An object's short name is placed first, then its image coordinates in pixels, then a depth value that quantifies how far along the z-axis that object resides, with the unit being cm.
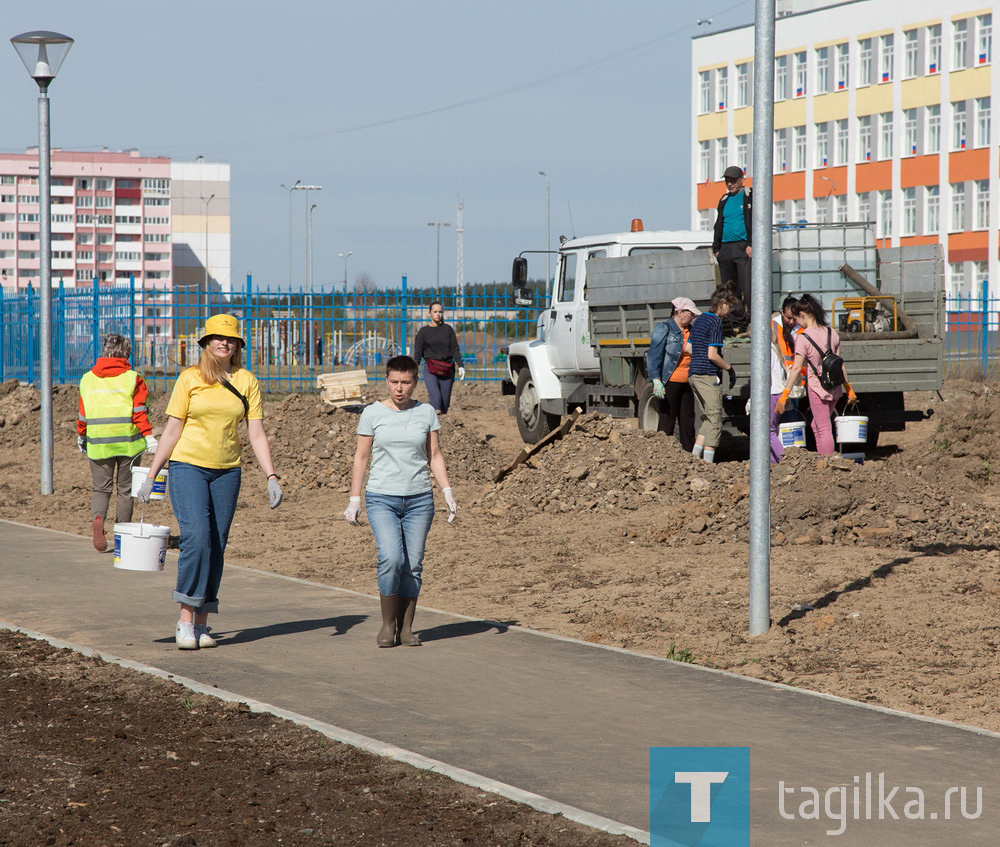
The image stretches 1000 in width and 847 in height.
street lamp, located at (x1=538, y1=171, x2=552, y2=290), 6806
